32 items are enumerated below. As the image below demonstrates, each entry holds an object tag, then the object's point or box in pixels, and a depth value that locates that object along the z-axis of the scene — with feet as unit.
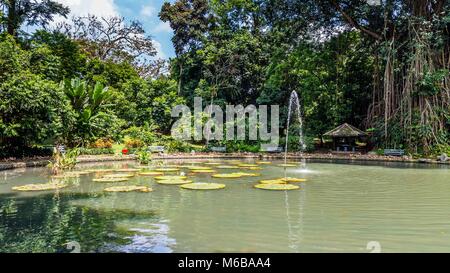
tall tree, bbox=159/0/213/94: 85.71
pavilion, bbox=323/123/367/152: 61.52
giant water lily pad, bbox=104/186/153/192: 23.11
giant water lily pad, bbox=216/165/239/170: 40.37
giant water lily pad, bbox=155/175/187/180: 28.14
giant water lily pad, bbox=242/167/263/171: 38.83
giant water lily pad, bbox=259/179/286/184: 25.94
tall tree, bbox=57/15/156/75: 97.60
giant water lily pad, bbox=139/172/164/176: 33.50
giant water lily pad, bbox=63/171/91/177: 33.40
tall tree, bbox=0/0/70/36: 63.72
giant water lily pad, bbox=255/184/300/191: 23.02
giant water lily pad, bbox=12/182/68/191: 23.48
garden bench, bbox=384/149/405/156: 51.57
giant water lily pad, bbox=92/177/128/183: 27.96
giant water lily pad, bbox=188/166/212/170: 38.05
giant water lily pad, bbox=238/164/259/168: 41.09
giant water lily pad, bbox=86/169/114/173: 36.27
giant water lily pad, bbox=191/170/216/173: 36.46
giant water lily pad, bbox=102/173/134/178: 29.99
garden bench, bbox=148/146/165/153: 59.31
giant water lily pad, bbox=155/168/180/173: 35.77
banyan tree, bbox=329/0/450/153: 48.21
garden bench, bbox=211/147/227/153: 64.77
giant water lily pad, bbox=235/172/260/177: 32.20
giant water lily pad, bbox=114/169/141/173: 36.14
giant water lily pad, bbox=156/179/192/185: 26.26
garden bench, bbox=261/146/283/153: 63.67
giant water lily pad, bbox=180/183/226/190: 23.56
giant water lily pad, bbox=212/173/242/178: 30.63
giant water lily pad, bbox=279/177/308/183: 27.84
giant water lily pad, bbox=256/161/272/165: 49.45
